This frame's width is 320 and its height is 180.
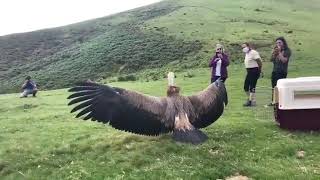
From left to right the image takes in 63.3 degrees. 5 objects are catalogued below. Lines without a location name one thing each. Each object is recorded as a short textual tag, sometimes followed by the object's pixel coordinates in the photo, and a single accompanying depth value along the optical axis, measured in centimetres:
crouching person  1530
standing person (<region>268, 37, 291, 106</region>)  926
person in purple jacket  932
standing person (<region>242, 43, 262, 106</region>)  967
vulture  712
